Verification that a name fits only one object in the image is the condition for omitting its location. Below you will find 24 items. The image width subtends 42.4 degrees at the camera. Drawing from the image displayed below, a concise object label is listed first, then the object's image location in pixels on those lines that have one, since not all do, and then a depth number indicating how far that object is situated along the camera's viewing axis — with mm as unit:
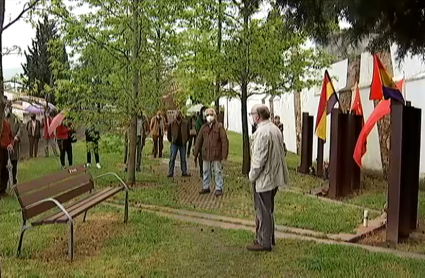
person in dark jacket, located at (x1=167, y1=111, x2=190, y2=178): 13570
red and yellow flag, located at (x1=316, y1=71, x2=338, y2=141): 12805
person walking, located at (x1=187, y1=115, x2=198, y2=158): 16725
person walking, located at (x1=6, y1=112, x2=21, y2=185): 11014
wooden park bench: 5824
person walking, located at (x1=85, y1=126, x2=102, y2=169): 12000
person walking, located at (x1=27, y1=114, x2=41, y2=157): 20469
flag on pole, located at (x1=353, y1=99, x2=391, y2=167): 9359
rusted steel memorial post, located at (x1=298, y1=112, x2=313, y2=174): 15633
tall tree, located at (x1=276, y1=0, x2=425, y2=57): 4242
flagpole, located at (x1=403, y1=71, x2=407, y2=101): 12469
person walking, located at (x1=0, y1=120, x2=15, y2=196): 10453
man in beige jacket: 6309
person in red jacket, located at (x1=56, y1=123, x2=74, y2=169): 15047
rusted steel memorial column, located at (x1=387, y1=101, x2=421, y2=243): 7199
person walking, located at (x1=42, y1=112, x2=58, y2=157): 19447
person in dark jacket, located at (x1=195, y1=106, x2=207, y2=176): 16470
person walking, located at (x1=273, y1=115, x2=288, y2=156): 18325
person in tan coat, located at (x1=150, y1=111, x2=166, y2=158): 18609
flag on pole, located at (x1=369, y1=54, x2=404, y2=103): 7578
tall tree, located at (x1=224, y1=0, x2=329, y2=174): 13117
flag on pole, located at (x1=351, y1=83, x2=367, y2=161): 13311
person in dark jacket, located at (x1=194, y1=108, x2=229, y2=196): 10938
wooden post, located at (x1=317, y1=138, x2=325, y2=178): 14447
